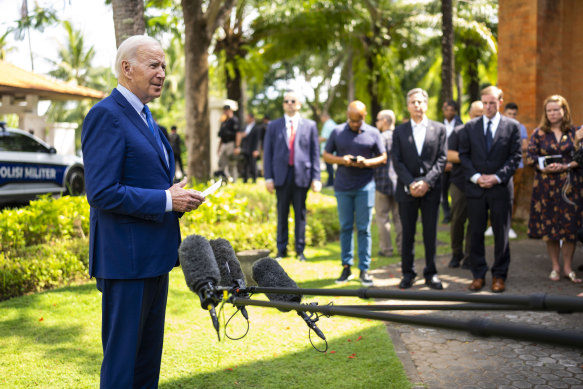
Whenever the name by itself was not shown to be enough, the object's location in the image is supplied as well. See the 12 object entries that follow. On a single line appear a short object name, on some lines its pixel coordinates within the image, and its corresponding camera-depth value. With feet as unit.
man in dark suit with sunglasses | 27.84
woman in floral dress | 23.11
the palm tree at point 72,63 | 157.99
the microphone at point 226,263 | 10.56
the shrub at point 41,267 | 21.54
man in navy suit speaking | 9.47
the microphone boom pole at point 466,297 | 5.21
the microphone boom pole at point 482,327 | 4.83
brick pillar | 35.06
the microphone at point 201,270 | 9.39
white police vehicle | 40.11
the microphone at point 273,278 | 10.45
